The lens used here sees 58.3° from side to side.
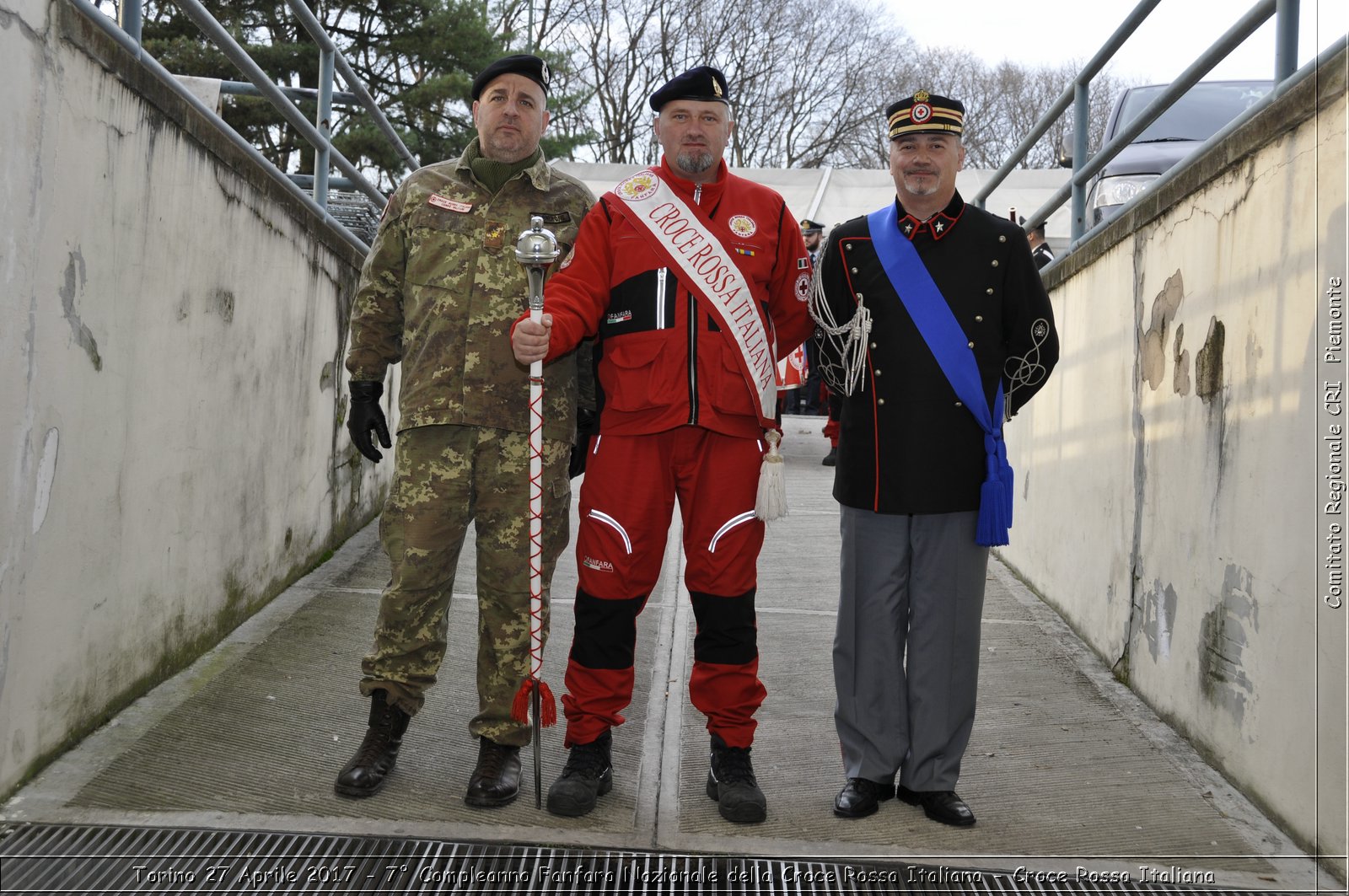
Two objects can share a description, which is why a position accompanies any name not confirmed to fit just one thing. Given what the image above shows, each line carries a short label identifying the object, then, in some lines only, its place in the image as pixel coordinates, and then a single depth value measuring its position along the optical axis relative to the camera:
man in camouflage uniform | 3.54
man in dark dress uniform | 3.45
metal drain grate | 2.81
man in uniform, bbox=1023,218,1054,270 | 8.16
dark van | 7.55
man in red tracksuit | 3.43
